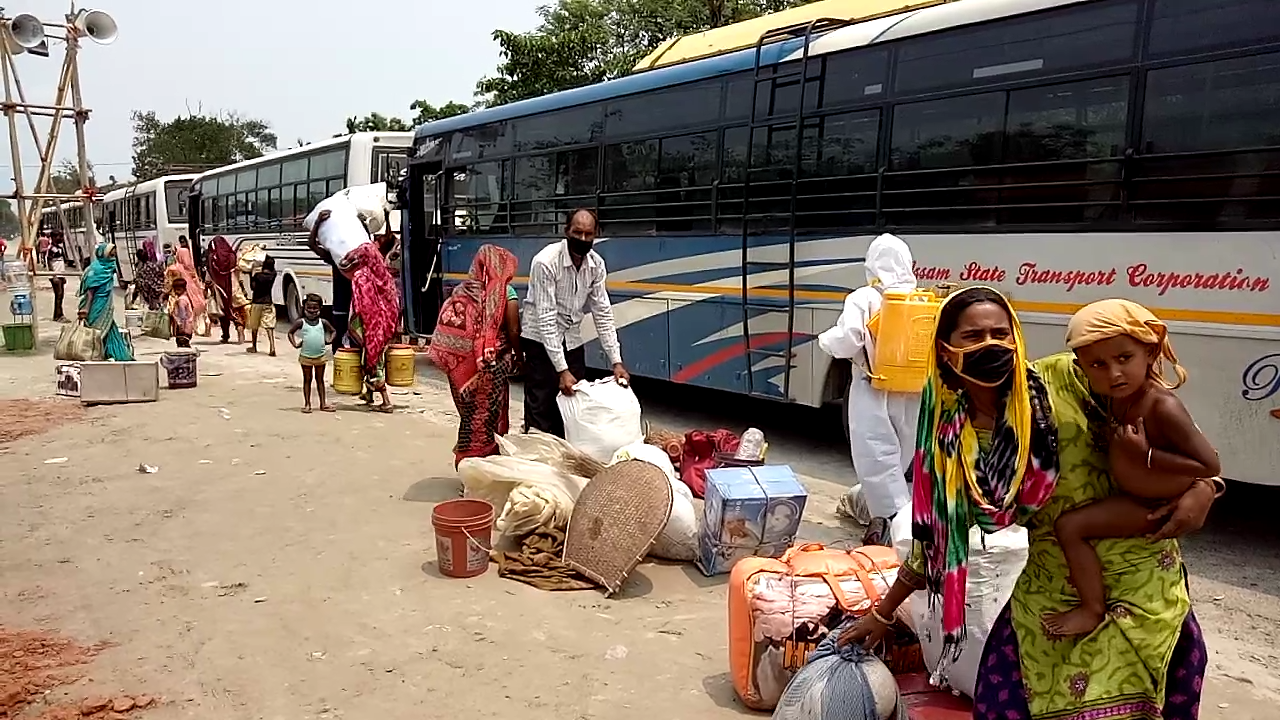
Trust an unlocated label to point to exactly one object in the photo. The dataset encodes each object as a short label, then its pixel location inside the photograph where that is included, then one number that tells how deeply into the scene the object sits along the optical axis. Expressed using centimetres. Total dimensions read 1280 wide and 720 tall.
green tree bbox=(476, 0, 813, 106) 2045
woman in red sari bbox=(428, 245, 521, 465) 588
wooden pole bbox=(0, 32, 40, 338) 1405
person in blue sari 1038
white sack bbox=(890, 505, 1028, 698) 295
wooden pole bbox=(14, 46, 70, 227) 1469
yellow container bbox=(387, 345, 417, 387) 896
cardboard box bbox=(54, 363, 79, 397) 953
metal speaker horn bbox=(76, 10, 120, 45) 1441
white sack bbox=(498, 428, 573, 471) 525
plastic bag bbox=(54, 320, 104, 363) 1052
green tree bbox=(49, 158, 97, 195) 5081
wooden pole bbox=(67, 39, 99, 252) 1461
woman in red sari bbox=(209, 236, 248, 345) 1559
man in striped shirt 551
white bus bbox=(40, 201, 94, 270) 3233
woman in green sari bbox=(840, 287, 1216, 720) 196
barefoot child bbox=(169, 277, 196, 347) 1484
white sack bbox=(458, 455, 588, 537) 487
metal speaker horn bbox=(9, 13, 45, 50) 1384
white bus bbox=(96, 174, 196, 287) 2606
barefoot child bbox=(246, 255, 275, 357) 1419
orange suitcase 317
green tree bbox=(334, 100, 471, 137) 2978
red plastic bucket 455
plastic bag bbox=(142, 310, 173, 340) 1579
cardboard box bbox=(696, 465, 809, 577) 437
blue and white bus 484
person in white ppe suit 430
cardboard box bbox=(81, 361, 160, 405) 951
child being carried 185
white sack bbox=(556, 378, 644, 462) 541
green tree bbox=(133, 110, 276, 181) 4591
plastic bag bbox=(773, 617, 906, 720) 257
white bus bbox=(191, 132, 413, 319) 1526
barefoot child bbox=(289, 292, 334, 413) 894
